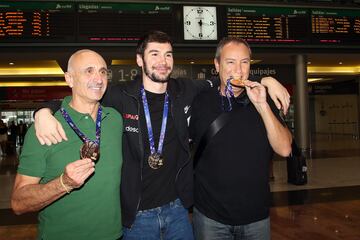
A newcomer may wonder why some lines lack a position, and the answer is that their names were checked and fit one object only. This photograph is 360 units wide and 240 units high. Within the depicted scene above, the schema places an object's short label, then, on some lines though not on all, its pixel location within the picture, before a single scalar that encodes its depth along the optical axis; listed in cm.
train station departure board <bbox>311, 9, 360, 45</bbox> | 858
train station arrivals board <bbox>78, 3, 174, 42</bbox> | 744
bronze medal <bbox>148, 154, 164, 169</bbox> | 239
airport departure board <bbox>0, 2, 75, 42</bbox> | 729
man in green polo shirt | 191
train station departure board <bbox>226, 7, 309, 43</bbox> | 808
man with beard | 237
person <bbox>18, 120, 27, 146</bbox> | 2058
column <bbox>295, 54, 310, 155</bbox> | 952
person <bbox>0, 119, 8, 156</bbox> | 1536
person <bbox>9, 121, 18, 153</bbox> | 1818
